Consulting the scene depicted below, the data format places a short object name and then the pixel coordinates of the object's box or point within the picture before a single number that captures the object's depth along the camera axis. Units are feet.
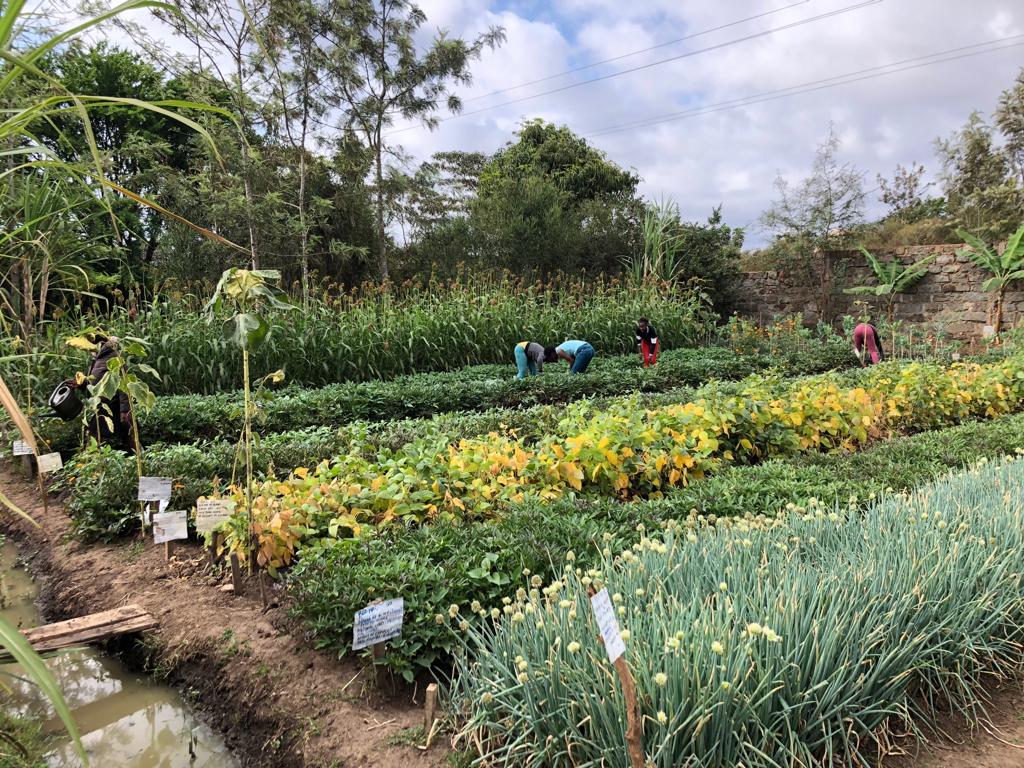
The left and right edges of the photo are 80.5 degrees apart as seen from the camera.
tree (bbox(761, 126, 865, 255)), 51.65
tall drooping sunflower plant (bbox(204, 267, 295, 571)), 8.43
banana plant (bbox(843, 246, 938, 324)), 45.60
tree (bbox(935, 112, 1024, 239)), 52.95
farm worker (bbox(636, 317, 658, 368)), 30.78
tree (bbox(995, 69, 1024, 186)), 53.47
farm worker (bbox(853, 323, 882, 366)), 31.40
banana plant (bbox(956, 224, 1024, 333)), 40.68
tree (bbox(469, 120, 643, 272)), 54.34
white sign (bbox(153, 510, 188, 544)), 10.71
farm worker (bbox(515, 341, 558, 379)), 26.32
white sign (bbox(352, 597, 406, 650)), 6.82
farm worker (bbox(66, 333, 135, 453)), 16.16
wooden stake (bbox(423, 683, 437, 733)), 6.39
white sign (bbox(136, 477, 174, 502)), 11.30
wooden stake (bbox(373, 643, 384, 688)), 7.16
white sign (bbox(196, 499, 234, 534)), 9.98
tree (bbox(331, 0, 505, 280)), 42.09
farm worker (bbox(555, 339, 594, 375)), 27.43
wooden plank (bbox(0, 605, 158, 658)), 8.18
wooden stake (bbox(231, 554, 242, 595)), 9.83
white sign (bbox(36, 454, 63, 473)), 13.64
